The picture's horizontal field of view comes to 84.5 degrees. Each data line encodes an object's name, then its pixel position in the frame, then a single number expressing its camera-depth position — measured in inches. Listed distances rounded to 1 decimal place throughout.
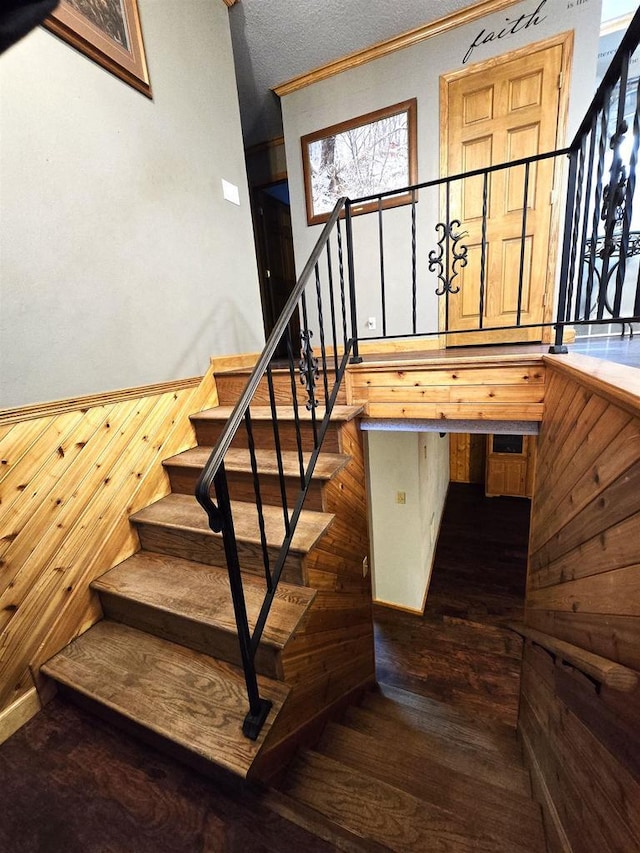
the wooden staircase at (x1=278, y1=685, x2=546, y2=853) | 41.4
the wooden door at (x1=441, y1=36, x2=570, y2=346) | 104.3
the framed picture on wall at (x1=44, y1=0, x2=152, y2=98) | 57.8
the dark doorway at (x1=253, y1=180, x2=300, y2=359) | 165.3
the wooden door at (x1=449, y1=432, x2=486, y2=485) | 263.3
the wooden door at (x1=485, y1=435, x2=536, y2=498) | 235.0
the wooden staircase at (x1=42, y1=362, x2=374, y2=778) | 44.2
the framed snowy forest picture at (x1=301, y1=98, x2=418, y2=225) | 117.3
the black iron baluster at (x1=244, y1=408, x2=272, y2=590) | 42.2
